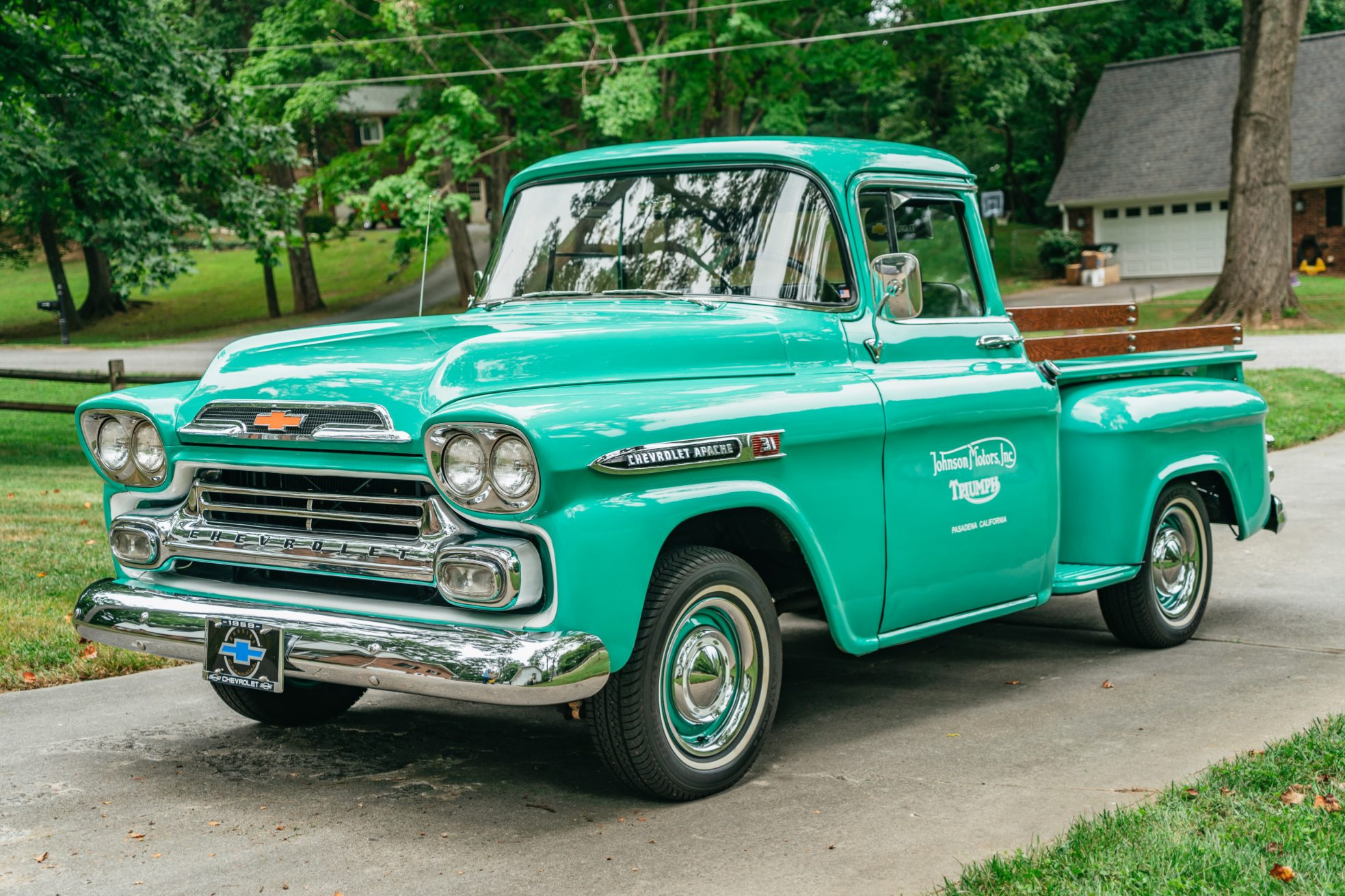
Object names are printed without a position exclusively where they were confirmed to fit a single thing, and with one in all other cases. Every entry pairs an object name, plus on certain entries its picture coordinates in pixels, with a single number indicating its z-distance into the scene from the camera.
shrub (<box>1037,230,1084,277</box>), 42.50
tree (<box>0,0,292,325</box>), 14.45
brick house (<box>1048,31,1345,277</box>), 41.56
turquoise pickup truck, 4.08
